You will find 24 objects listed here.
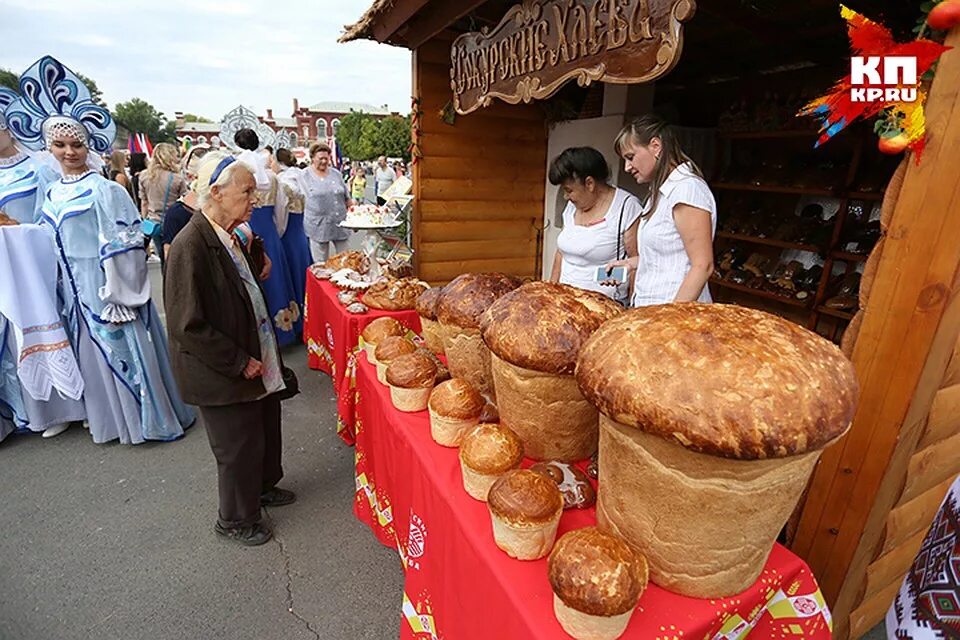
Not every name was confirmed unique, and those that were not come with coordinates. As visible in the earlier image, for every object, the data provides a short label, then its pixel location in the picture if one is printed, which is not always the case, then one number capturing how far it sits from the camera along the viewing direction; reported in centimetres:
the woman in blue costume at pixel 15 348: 351
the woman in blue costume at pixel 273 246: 489
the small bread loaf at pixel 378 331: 244
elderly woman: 196
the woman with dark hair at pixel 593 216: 246
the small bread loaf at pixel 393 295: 329
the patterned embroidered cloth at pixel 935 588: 94
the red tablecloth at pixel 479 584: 104
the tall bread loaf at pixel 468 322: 178
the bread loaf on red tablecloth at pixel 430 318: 220
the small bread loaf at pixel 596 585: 92
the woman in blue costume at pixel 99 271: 306
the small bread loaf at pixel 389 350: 218
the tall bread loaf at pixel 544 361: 131
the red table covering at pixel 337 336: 316
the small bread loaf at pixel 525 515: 113
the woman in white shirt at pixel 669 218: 189
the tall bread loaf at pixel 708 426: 84
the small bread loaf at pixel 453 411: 161
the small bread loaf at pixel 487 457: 135
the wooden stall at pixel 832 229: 119
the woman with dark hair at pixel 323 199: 612
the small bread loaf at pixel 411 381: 187
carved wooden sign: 170
